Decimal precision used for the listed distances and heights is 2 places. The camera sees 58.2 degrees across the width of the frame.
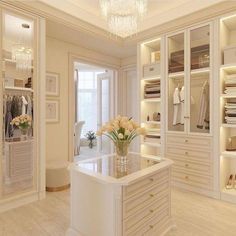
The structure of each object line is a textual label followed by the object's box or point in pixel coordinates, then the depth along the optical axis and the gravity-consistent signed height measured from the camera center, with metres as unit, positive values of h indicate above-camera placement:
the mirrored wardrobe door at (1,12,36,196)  2.63 +0.15
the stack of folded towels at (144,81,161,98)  3.79 +0.48
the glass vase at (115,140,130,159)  2.09 -0.32
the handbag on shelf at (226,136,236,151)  3.07 -0.41
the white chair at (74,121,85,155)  6.61 -0.57
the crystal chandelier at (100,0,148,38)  2.43 +1.22
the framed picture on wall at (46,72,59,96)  3.83 +0.59
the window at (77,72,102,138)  8.17 +0.62
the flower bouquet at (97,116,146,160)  2.05 -0.16
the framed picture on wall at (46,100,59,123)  3.82 +0.09
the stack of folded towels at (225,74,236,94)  2.91 +0.45
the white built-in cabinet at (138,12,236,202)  3.00 +0.18
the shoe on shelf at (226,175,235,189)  3.08 -0.98
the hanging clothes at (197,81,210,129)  3.14 +0.11
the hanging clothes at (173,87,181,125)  3.47 +0.15
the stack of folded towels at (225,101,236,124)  2.91 +0.06
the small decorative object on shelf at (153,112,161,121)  3.91 +0.00
